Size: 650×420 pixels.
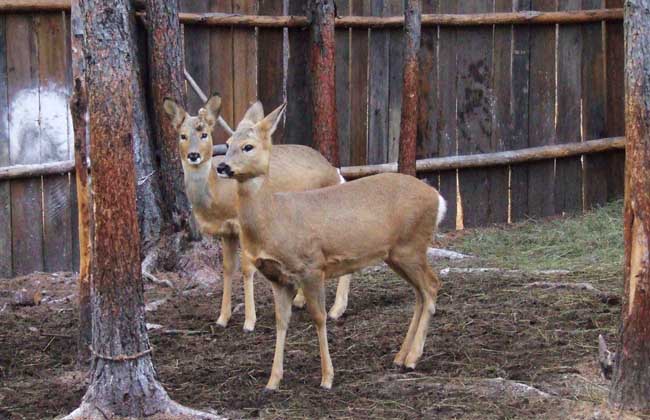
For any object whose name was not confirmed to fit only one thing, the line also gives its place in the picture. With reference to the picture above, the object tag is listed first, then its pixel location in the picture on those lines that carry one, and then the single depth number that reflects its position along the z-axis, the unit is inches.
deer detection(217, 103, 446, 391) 509.7
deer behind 655.8
